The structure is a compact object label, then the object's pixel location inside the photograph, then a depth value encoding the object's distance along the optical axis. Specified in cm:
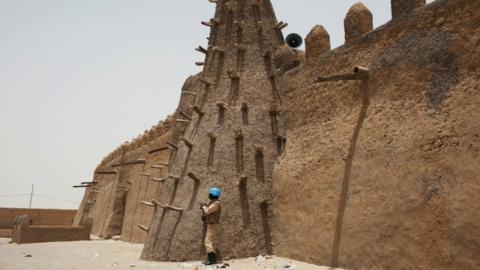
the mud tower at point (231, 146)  765
